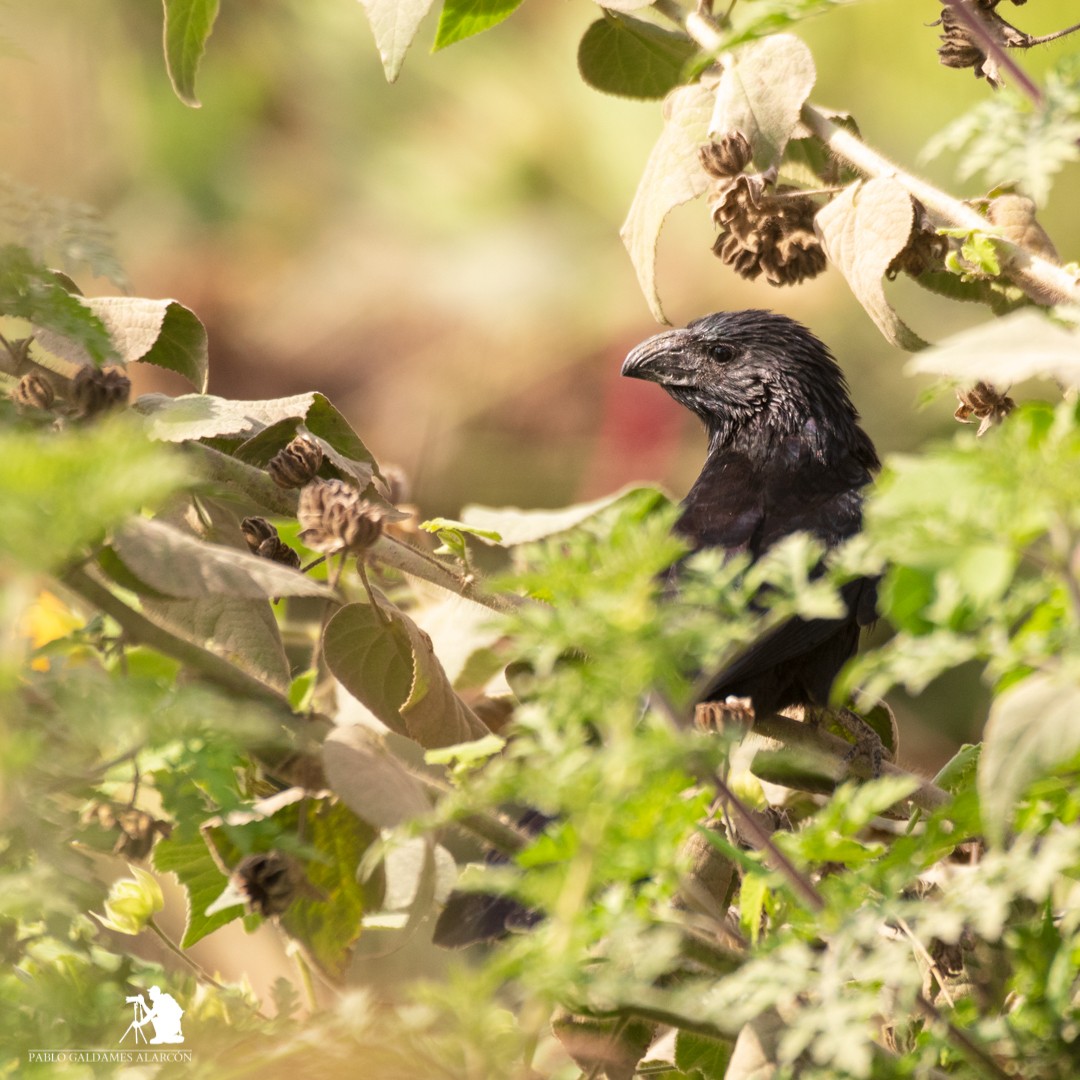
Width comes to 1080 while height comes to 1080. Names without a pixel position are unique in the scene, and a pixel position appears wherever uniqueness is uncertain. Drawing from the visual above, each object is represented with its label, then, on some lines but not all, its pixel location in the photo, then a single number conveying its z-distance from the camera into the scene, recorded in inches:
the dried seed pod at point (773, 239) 327.4
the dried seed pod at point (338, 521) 273.3
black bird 332.3
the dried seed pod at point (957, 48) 327.4
